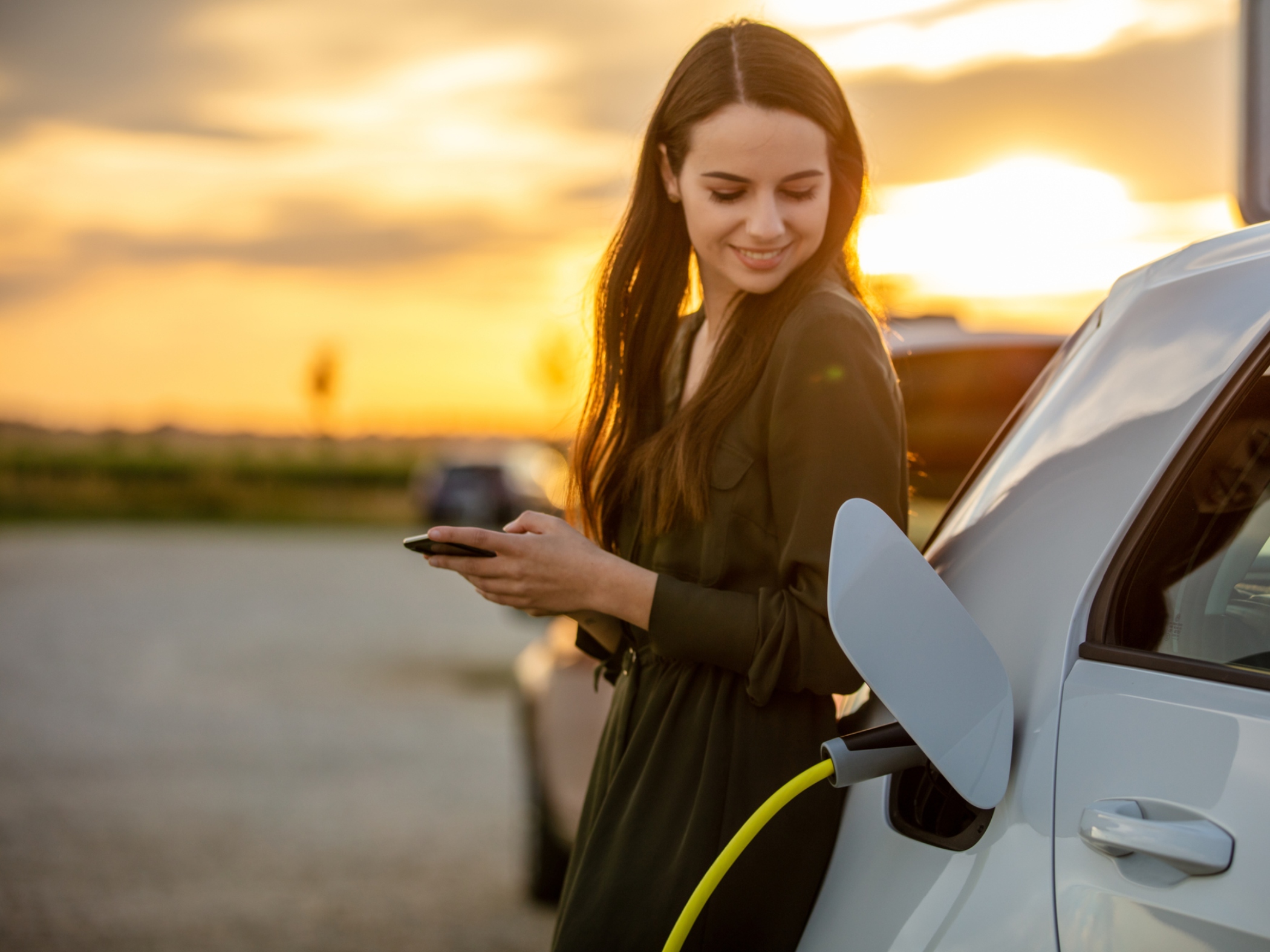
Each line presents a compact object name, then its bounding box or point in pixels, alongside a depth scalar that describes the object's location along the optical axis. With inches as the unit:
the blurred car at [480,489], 958.4
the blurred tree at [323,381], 2186.3
